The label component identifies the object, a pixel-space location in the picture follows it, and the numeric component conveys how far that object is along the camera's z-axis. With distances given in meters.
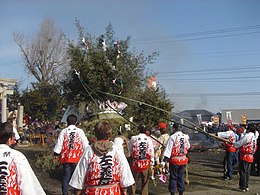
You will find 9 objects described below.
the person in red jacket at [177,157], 9.09
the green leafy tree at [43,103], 31.98
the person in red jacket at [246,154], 10.80
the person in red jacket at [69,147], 8.32
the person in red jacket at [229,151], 12.88
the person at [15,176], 4.15
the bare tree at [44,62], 38.94
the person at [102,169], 4.75
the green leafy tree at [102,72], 14.59
